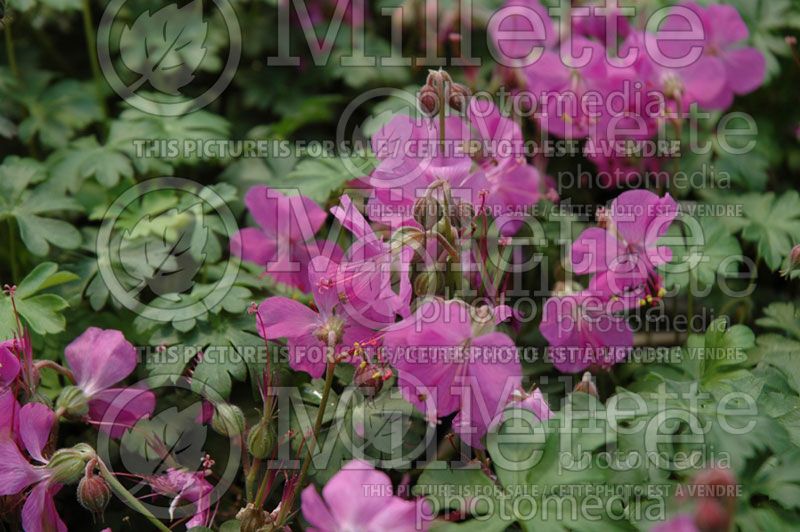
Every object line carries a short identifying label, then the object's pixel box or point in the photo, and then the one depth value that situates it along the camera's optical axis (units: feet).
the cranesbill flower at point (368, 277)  1.76
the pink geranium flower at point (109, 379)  1.82
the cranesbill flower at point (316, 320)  1.78
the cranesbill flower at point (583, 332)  1.86
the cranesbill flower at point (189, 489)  1.77
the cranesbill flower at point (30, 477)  1.73
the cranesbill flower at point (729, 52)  2.05
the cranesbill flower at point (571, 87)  1.98
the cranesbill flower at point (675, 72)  1.98
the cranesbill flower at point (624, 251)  1.83
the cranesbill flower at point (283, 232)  1.87
